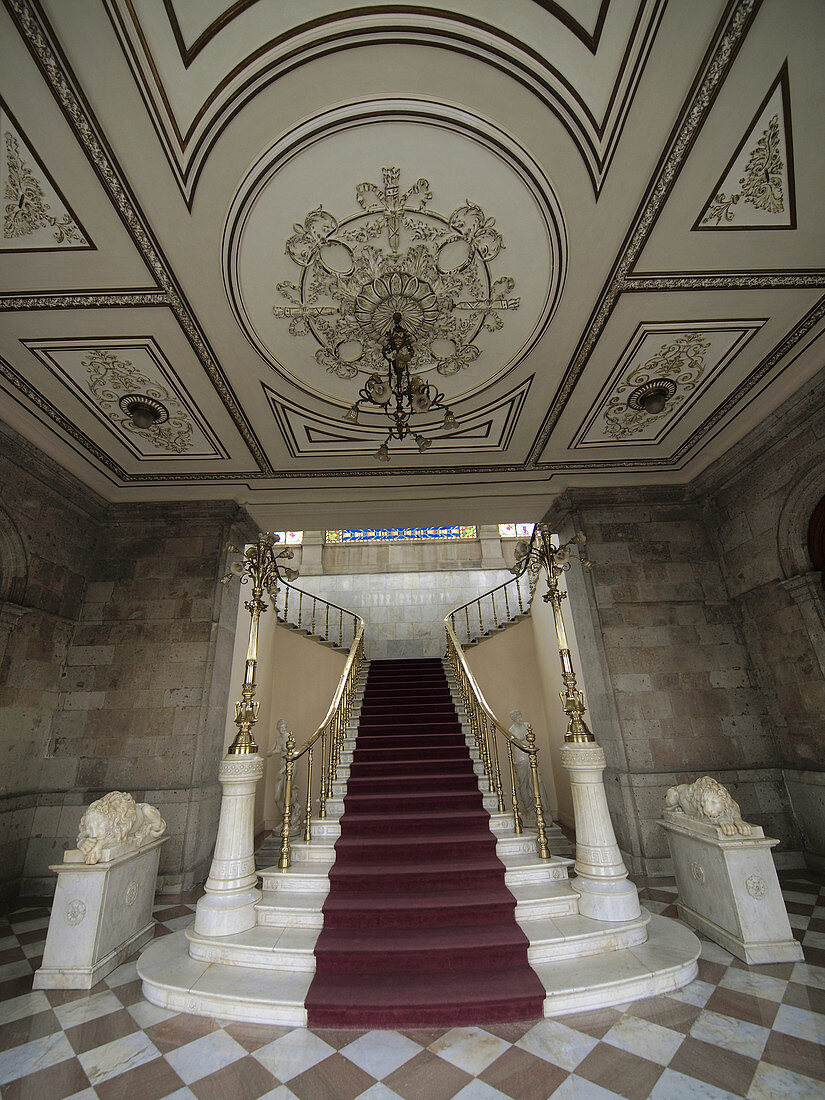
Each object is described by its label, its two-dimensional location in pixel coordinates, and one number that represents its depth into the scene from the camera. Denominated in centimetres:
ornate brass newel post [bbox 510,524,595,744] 354
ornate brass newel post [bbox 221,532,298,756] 348
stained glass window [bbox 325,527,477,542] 1155
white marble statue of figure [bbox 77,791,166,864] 307
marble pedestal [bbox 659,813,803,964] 276
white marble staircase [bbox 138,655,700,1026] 242
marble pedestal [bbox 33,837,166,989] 277
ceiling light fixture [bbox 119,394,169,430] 431
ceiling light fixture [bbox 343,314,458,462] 332
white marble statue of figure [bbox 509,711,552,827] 549
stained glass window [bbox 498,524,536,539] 1160
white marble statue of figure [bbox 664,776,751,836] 300
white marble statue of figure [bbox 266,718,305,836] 536
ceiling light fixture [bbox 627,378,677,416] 444
